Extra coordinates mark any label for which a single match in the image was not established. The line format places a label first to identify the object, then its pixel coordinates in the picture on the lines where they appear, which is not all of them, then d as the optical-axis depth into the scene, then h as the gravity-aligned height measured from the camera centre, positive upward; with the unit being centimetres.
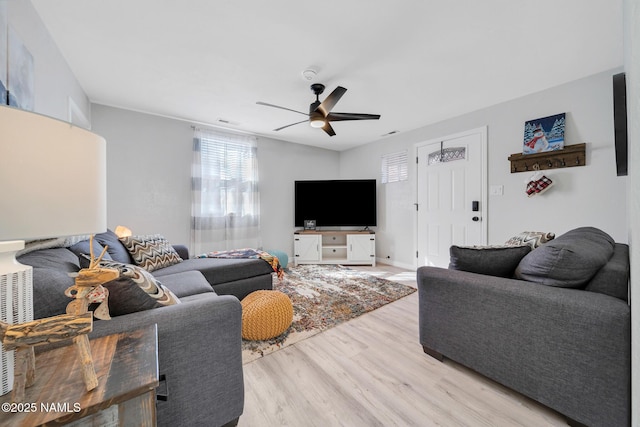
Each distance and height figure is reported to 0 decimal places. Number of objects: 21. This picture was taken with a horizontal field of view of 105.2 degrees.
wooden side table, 51 -41
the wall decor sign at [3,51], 119 +81
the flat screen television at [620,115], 122 +50
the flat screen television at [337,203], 476 +22
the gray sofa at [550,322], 106 -56
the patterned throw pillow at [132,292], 98 -33
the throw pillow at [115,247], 204 -29
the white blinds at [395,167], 432 +86
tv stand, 453 -63
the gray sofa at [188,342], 89 -53
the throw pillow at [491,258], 152 -28
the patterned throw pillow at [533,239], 191 -21
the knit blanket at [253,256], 275 -48
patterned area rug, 196 -97
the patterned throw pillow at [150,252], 229 -36
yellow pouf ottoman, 188 -81
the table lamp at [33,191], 53 +6
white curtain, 374 +35
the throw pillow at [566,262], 121 -25
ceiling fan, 242 +106
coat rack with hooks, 253 +60
